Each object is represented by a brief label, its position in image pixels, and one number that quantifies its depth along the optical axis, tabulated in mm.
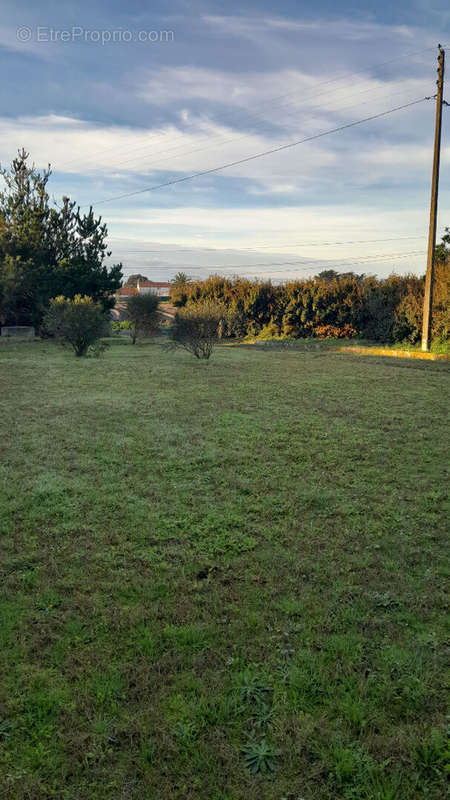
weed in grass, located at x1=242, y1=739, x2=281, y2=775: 2006
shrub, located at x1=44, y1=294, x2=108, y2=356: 16273
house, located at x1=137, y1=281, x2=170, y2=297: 84175
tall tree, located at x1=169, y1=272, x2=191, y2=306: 30844
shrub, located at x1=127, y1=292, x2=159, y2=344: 22531
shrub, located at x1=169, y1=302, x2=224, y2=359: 15695
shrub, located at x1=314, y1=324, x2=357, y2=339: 23688
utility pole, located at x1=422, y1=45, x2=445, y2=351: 17078
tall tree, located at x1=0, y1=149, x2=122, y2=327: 25391
